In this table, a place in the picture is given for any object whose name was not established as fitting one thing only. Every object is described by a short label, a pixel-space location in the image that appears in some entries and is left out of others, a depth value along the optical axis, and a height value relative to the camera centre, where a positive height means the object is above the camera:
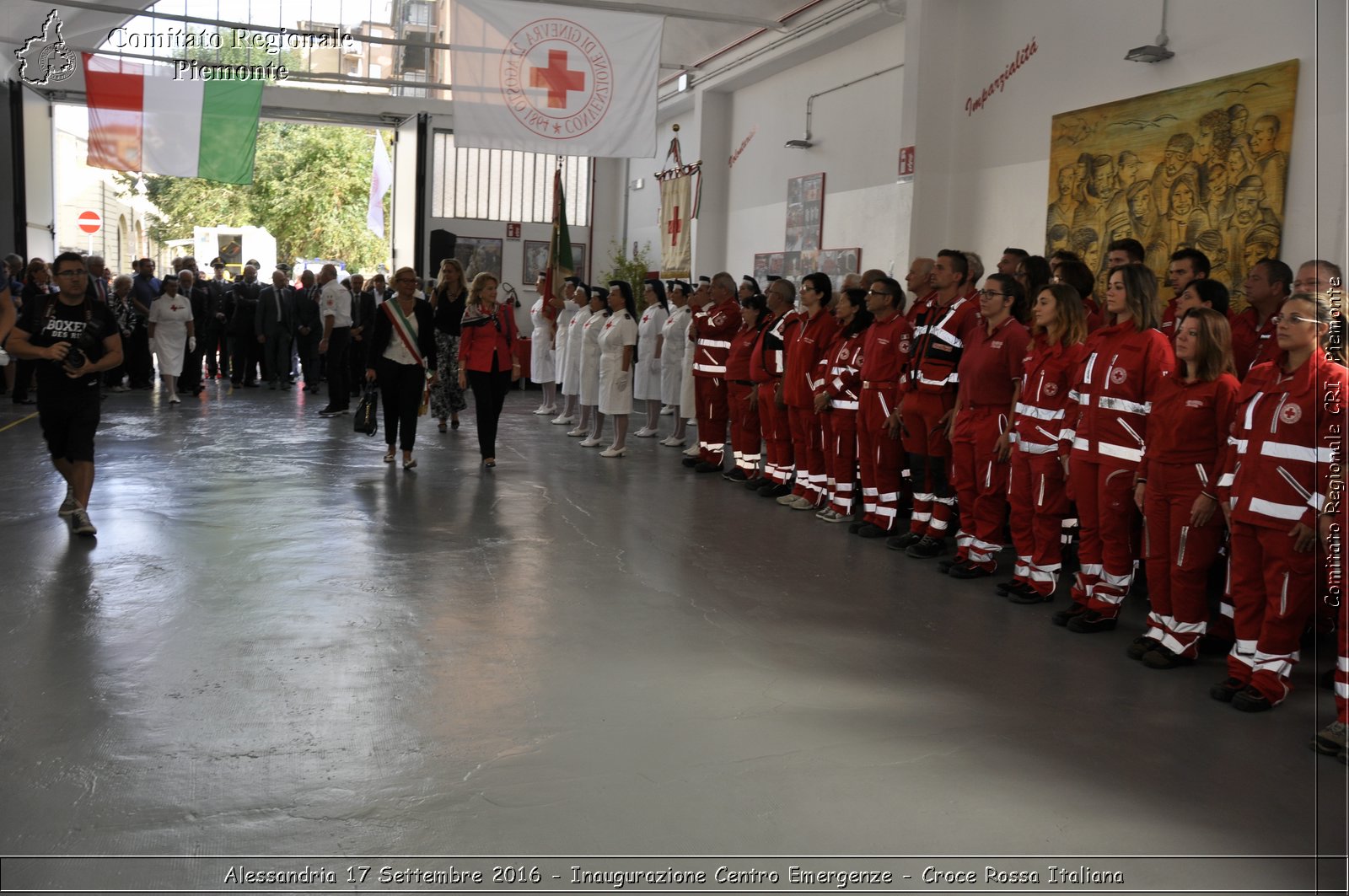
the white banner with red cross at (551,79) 9.92 +2.36
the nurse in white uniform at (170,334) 14.12 -0.14
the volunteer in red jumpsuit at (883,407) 7.34 -0.43
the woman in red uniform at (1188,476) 4.61 -0.53
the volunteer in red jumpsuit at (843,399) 7.96 -0.41
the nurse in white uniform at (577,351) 12.59 -0.18
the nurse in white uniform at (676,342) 12.16 -0.05
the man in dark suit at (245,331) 16.39 -0.10
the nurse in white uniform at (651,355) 12.69 -0.20
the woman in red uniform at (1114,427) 5.03 -0.35
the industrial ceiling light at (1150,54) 7.76 +2.14
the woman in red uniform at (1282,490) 4.01 -0.50
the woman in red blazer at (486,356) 9.68 -0.21
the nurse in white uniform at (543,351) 14.34 -0.23
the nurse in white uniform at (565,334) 13.21 +0.01
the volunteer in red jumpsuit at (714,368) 10.16 -0.27
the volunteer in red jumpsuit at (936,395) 6.83 -0.31
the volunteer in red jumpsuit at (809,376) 8.48 -0.27
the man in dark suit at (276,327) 16.12 -0.01
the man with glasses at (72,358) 6.47 -0.23
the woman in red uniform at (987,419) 6.15 -0.41
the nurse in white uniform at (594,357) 11.80 -0.23
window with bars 19.69 +2.77
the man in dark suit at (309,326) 16.23 +0.01
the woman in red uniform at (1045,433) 5.60 -0.44
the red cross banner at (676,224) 16.48 +1.76
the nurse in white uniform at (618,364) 10.86 -0.28
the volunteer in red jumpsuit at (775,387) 9.07 -0.38
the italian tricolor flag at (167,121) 13.12 +2.46
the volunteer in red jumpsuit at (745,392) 9.70 -0.47
